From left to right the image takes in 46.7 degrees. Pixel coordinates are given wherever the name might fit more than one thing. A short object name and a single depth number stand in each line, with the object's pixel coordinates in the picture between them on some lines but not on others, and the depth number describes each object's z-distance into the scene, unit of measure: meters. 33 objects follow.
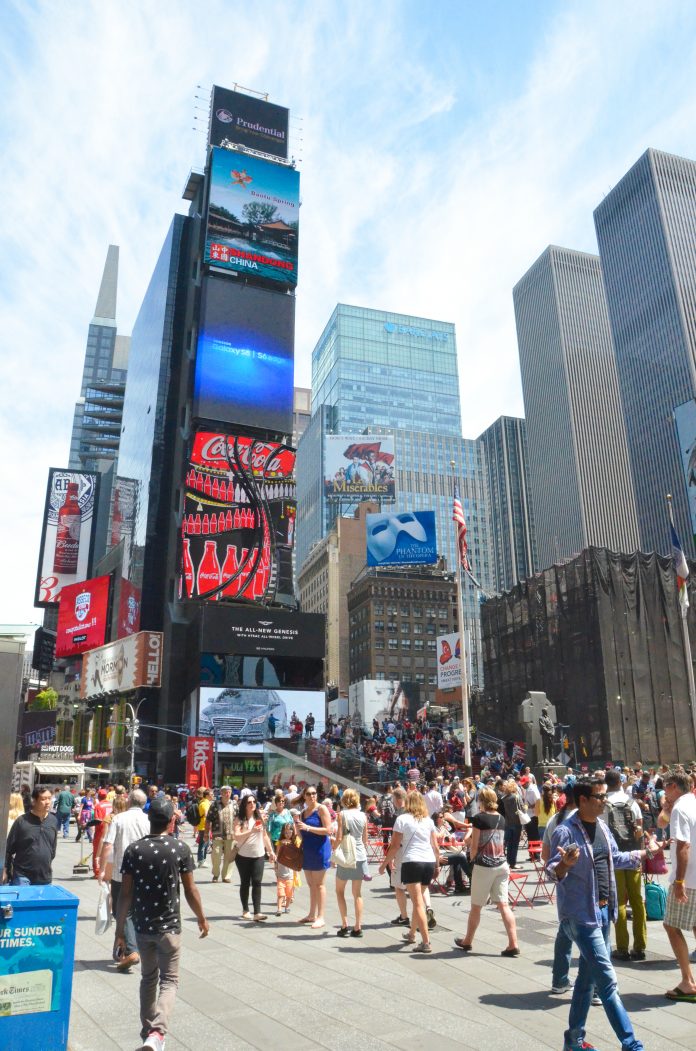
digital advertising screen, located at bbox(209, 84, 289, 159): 73.69
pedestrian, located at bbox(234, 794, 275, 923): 11.66
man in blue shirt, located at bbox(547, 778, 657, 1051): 5.57
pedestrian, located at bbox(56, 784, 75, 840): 24.91
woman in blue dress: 10.84
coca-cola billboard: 59.66
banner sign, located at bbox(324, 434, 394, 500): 96.94
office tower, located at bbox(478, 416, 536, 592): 197.12
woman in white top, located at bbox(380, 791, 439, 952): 9.20
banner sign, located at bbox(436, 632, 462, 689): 57.00
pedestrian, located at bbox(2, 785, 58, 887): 8.37
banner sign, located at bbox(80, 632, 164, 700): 63.12
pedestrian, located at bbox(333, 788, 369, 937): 10.38
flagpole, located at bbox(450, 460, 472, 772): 28.14
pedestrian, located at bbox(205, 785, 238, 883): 15.69
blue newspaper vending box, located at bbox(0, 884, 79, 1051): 5.03
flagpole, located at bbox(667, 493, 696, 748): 33.17
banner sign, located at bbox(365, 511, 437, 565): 84.38
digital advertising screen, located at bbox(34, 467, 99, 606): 103.56
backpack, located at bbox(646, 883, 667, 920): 9.95
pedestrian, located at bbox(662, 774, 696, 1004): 6.98
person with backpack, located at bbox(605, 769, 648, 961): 8.62
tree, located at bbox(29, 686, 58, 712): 97.88
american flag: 30.01
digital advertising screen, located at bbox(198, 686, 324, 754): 55.00
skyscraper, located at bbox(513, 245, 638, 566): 168.25
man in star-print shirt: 5.72
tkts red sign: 52.31
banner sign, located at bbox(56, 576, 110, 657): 82.00
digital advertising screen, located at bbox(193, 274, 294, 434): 65.31
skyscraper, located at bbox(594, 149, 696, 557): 143.00
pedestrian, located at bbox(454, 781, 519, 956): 8.89
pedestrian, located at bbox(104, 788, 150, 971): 9.13
